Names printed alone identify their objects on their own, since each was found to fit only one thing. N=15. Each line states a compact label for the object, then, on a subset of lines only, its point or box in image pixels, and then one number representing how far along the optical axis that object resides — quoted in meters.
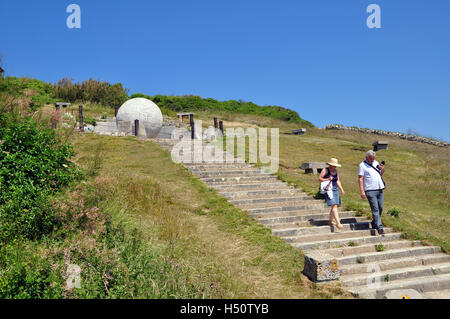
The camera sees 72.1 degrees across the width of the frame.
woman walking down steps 7.76
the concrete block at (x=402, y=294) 4.96
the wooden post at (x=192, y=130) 22.50
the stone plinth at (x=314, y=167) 15.27
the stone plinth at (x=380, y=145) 23.71
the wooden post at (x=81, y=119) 21.62
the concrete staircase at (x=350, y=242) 5.94
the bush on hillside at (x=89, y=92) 40.91
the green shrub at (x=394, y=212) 9.58
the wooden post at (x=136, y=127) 23.02
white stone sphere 24.53
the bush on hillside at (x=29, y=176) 5.07
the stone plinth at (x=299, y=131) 31.95
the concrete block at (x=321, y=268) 5.56
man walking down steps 7.58
